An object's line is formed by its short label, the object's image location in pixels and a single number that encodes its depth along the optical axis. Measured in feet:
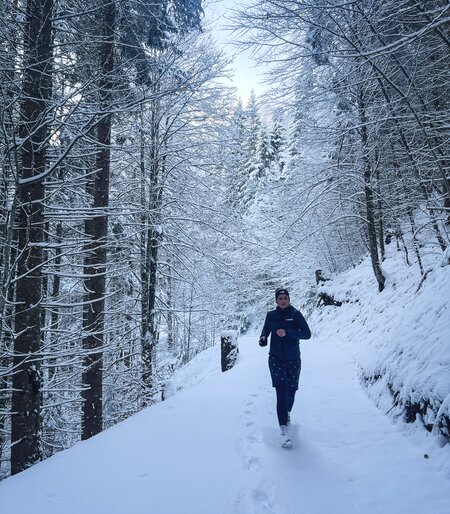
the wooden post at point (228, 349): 33.60
